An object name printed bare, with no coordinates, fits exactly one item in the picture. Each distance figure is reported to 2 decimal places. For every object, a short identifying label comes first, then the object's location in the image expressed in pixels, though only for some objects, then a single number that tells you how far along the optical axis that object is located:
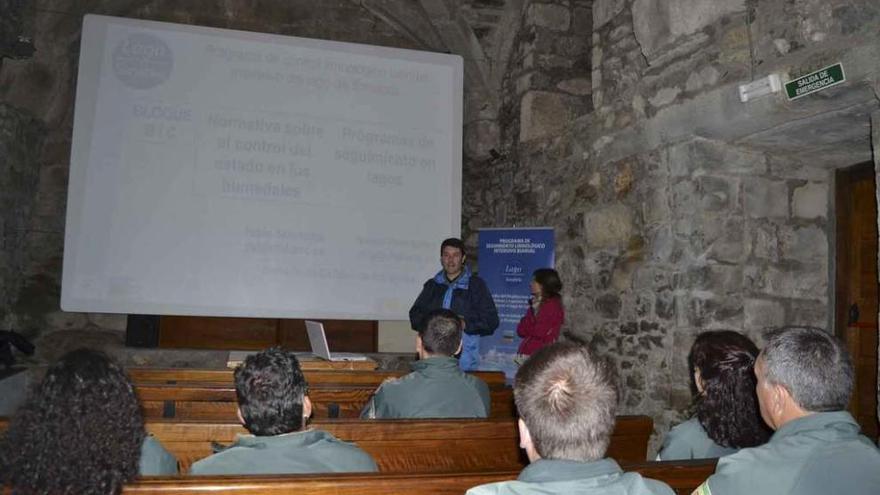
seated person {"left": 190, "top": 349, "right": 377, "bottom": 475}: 1.58
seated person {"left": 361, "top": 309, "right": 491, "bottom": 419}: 2.51
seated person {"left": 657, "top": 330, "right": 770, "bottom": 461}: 1.78
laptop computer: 3.79
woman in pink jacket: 4.73
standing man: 4.10
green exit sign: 2.90
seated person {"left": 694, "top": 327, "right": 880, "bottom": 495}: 1.34
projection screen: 5.12
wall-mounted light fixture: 3.20
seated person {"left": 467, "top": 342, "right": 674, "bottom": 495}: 1.14
